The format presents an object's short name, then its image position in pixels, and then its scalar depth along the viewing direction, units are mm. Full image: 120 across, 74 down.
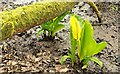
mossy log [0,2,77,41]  1965
